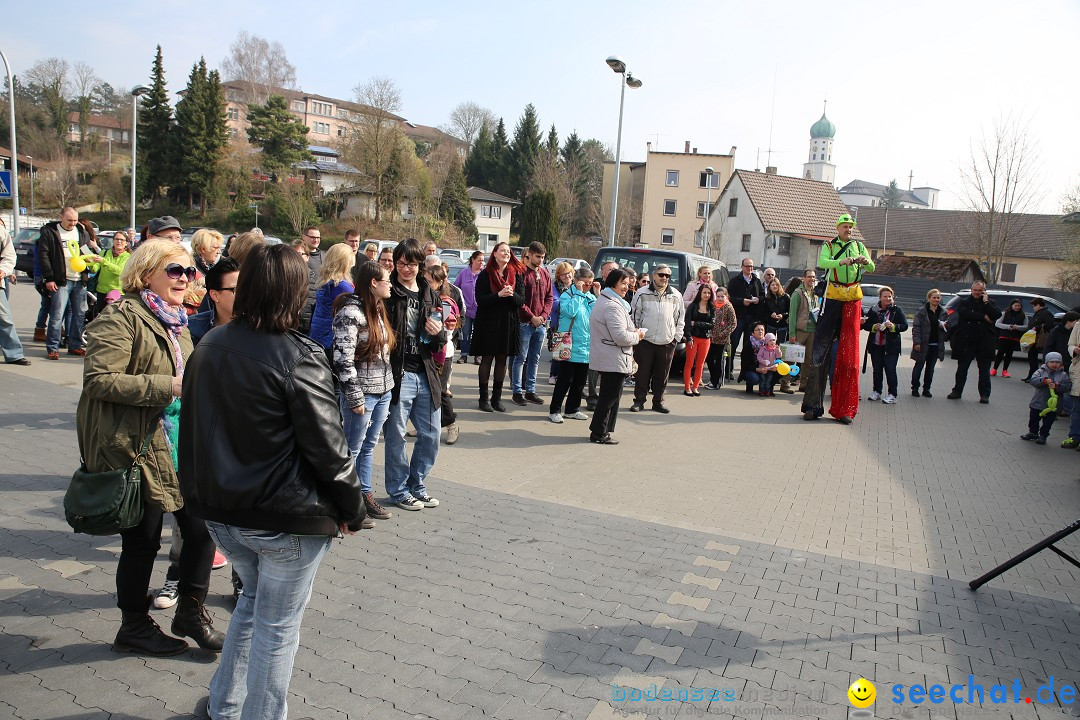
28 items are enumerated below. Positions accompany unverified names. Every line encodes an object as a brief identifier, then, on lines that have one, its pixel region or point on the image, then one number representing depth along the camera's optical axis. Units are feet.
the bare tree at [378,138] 149.48
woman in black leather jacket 8.58
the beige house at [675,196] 209.97
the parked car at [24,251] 77.25
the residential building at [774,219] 170.19
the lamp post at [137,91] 111.04
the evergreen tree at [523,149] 254.06
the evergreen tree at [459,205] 190.80
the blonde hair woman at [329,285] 19.30
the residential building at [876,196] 420.36
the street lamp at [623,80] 67.62
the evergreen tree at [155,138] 188.44
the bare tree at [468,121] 301.43
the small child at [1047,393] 32.63
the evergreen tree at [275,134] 188.14
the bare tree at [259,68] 243.40
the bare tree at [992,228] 117.91
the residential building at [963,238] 150.10
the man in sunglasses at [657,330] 32.48
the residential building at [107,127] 287.48
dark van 41.60
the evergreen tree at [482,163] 266.16
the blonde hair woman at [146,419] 11.10
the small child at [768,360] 40.42
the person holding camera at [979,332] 43.06
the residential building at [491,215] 212.84
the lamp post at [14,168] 62.63
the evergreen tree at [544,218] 185.78
